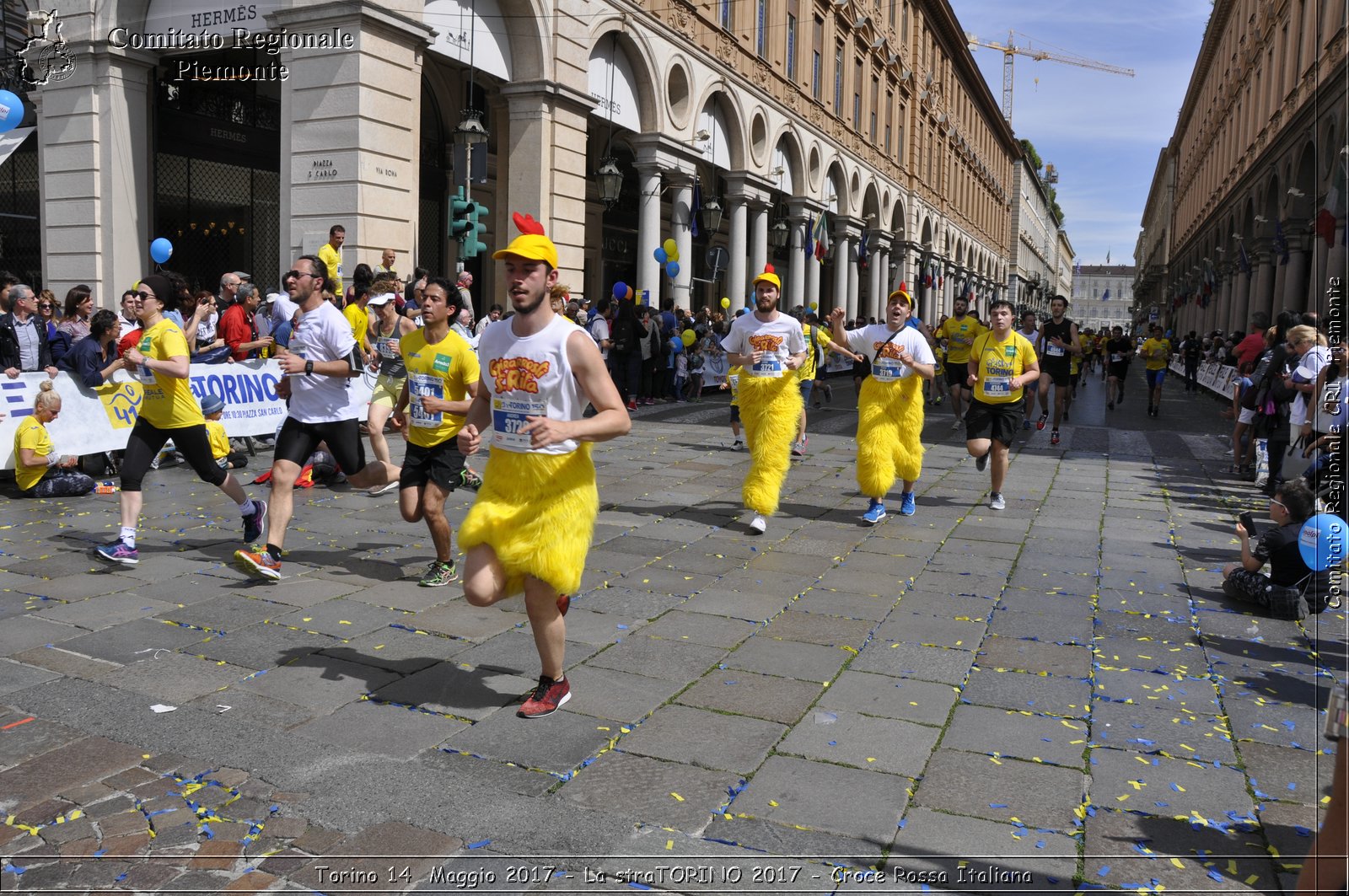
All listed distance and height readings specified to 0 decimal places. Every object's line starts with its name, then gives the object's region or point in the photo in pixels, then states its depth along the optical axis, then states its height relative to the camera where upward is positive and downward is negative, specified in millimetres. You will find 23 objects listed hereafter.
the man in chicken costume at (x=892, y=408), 8219 -376
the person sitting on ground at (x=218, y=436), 9539 -877
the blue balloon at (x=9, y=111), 8539 +1894
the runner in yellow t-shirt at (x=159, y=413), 6191 -449
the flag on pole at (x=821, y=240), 31359 +3675
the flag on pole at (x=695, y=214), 23250 +3216
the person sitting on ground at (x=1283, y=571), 5793 -1132
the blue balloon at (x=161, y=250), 13422 +1197
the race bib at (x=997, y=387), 8789 -188
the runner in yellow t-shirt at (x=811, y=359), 12500 +23
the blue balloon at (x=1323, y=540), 4957 -817
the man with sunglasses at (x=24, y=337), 9773 -2
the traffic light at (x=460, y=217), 12883 +1669
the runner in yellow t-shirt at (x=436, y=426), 6000 -452
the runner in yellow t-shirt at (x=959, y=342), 15148 +321
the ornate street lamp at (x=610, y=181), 18969 +3194
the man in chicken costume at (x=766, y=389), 7715 -236
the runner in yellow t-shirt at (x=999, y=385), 8812 -178
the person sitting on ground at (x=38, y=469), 8656 -1122
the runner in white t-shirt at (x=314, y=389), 6164 -267
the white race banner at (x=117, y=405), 9258 -641
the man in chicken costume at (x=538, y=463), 3922 -439
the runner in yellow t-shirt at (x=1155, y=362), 19859 +139
